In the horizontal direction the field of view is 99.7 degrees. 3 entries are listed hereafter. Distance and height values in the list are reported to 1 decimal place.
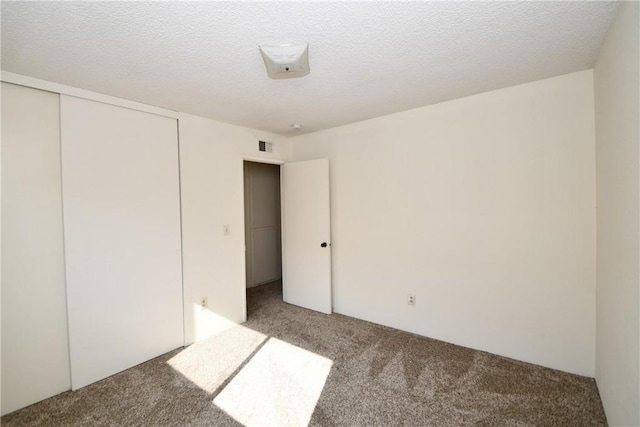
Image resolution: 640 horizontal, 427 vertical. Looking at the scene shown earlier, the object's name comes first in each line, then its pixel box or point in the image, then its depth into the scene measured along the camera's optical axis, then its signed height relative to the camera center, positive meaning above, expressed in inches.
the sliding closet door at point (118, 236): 82.7 -7.4
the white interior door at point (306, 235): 132.0 -12.3
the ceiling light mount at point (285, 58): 61.5 +36.8
